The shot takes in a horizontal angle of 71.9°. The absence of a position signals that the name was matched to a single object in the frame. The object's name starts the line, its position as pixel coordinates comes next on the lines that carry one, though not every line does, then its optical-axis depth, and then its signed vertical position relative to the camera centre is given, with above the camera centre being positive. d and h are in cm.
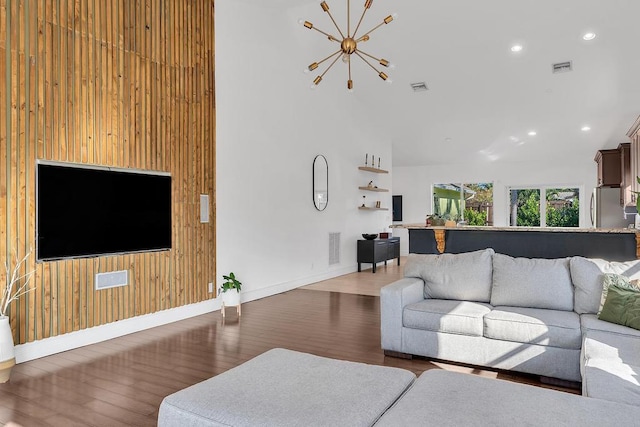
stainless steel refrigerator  890 +12
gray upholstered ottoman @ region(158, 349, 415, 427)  164 -74
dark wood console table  885 -71
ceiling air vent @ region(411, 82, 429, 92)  782 +232
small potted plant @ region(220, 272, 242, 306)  519 -90
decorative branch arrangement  344 -55
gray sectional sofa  297 -74
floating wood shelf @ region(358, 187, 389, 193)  927 +58
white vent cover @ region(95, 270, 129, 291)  425 -61
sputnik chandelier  413 +167
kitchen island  509 -32
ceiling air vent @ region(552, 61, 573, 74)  659 +224
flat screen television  383 +6
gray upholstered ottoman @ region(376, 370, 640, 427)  155 -73
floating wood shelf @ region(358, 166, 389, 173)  915 +100
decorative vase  312 -95
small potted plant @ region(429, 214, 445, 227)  599 -7
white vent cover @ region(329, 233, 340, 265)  821 -61
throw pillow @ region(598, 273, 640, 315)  309 -49
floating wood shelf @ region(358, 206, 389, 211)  918 +16
